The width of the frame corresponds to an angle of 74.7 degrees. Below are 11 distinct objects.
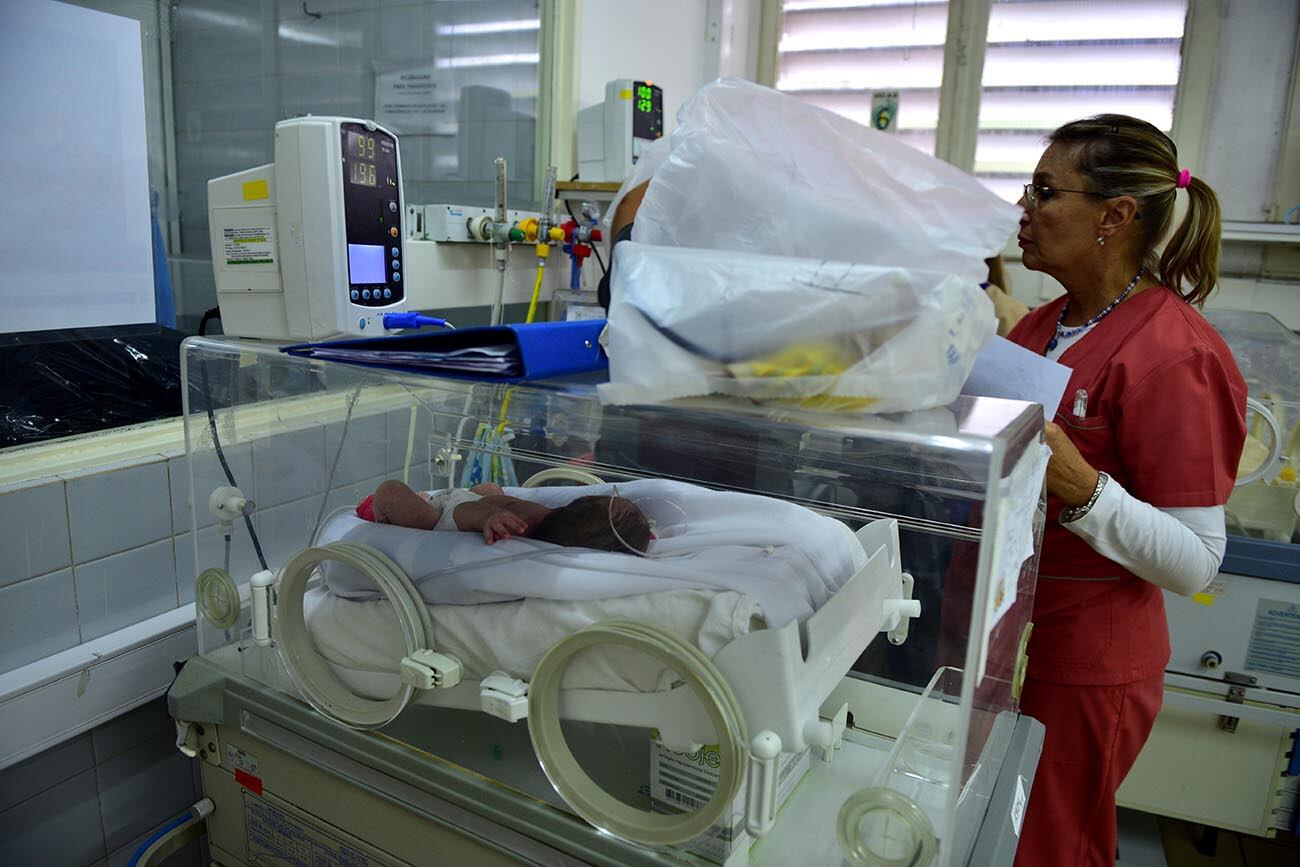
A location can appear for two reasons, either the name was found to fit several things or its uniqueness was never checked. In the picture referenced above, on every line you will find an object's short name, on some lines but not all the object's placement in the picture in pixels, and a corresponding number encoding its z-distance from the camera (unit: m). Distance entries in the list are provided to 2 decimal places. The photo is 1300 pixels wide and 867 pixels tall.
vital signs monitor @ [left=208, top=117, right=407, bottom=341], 1.37
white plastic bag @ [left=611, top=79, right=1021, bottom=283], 0.74
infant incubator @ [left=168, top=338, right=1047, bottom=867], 0.75
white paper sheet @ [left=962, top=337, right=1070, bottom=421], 0.90
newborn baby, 1.02
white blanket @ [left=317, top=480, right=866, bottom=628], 0.88
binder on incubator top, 0.83
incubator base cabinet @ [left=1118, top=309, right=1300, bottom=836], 1.94
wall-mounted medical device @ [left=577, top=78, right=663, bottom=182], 2.48
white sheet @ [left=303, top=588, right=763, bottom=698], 0.81
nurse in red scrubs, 1.21
